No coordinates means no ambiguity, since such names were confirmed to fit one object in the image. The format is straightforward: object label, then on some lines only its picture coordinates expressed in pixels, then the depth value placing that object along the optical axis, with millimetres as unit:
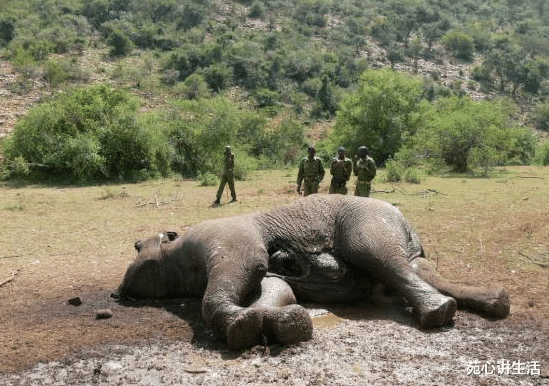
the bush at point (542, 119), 49062
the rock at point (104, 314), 6137
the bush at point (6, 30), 45191
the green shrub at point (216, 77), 45622
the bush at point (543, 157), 28928
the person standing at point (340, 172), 11125
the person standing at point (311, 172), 11930
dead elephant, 5246
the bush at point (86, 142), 21531
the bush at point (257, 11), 68062
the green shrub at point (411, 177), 19969
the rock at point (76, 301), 6672
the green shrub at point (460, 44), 68312
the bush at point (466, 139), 24516
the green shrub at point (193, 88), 41875
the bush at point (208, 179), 20438
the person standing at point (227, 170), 15070
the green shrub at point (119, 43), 48006
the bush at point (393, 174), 20203
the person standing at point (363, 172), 10945
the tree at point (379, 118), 27625
